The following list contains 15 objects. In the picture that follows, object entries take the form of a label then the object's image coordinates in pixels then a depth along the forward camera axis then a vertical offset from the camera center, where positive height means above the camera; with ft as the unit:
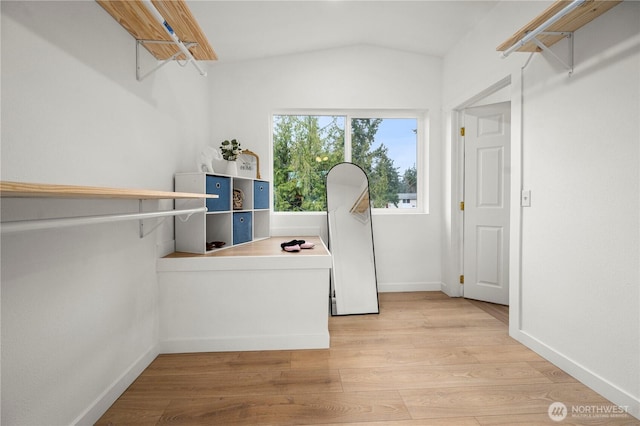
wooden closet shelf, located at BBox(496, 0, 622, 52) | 5.00 +3.20
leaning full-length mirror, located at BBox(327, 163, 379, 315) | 9.66 -1.24
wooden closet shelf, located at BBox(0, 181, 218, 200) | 2.31 +0.13
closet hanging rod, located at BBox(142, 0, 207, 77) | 4.36 +2.97
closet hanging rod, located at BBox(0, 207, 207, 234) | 2.51 -0.16
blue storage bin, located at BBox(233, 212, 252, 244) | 9.05 -0.67
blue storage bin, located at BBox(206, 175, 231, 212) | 7.90 +0.35
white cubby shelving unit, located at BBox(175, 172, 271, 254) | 7.66 -0.29
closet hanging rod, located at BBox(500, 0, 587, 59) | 4.62 +2.99
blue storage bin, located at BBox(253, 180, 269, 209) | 10.15 +0.35
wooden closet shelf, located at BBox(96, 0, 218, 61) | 4.99 +3.21
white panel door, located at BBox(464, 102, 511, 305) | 10.37 +0.02
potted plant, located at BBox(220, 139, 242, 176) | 9.21 +1.43
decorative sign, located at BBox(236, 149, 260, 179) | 10.74 +1.43
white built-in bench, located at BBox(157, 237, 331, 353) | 7.04 -2.21
